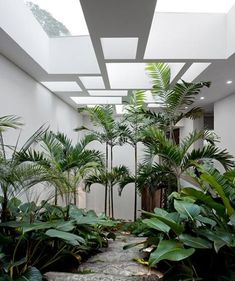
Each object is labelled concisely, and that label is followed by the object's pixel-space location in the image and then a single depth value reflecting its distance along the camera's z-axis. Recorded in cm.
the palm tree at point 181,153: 367
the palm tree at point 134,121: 600
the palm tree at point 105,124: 603
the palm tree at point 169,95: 409
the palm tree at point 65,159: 299
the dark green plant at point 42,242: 221
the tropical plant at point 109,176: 611
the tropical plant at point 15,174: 257
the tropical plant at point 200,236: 187
